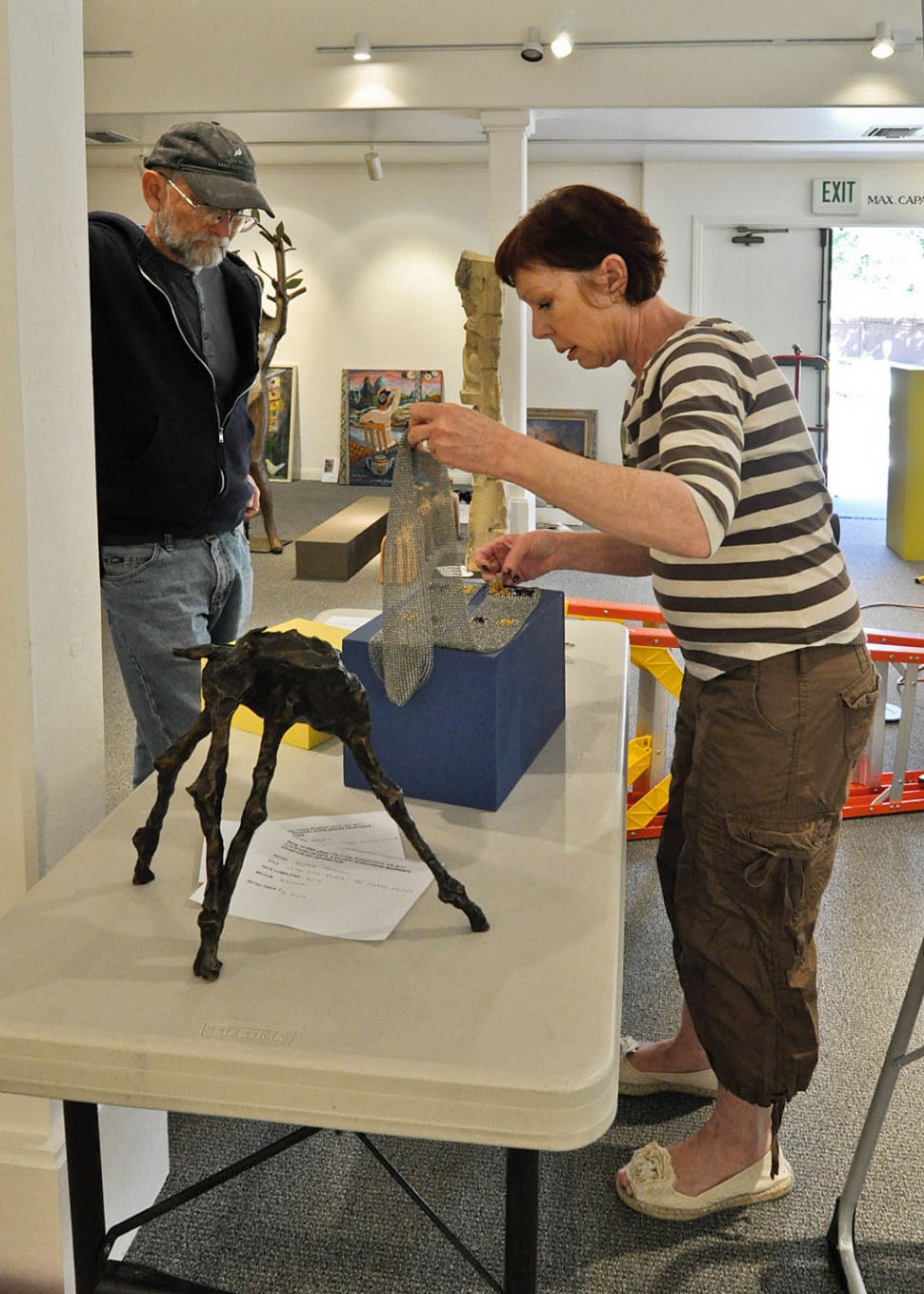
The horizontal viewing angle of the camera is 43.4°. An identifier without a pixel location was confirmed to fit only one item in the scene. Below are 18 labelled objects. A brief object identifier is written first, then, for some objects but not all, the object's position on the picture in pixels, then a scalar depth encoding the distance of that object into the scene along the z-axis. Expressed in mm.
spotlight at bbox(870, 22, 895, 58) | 6488
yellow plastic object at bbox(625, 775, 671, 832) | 3479
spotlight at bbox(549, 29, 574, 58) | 6582
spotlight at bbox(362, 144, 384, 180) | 8586
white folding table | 997
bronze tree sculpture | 7340
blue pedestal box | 1500
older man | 2143
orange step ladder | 3486
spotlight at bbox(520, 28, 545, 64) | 6703
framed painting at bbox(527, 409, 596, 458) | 10609
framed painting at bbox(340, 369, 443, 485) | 10992
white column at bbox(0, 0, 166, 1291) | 1452
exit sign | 9852
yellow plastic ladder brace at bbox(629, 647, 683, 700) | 3463
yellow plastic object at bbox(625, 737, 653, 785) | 3586
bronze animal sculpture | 1195
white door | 10031
